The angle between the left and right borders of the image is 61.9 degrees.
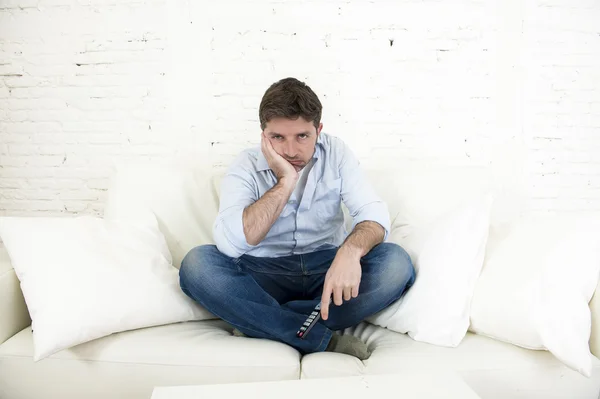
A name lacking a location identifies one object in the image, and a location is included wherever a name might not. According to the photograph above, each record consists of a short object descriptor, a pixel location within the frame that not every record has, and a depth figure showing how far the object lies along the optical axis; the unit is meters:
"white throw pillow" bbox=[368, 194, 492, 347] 1.54
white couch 1.41
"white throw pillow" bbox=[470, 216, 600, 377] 1.41
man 1.57
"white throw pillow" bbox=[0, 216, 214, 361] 1.44
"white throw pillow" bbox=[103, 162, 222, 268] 1.97
